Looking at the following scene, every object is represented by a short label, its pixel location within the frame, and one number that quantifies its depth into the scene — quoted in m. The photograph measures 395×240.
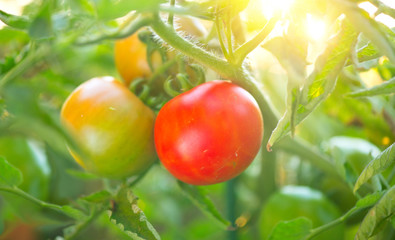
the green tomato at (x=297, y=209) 0.57
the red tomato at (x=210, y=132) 0.33
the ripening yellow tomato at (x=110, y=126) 0.37
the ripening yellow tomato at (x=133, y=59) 0.47
